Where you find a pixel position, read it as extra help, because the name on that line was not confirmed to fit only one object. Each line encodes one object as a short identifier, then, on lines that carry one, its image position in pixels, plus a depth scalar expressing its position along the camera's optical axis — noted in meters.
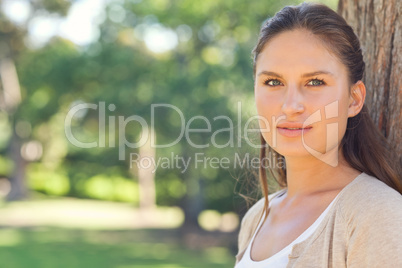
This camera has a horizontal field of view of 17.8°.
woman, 1.64
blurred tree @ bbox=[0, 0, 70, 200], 19.12
